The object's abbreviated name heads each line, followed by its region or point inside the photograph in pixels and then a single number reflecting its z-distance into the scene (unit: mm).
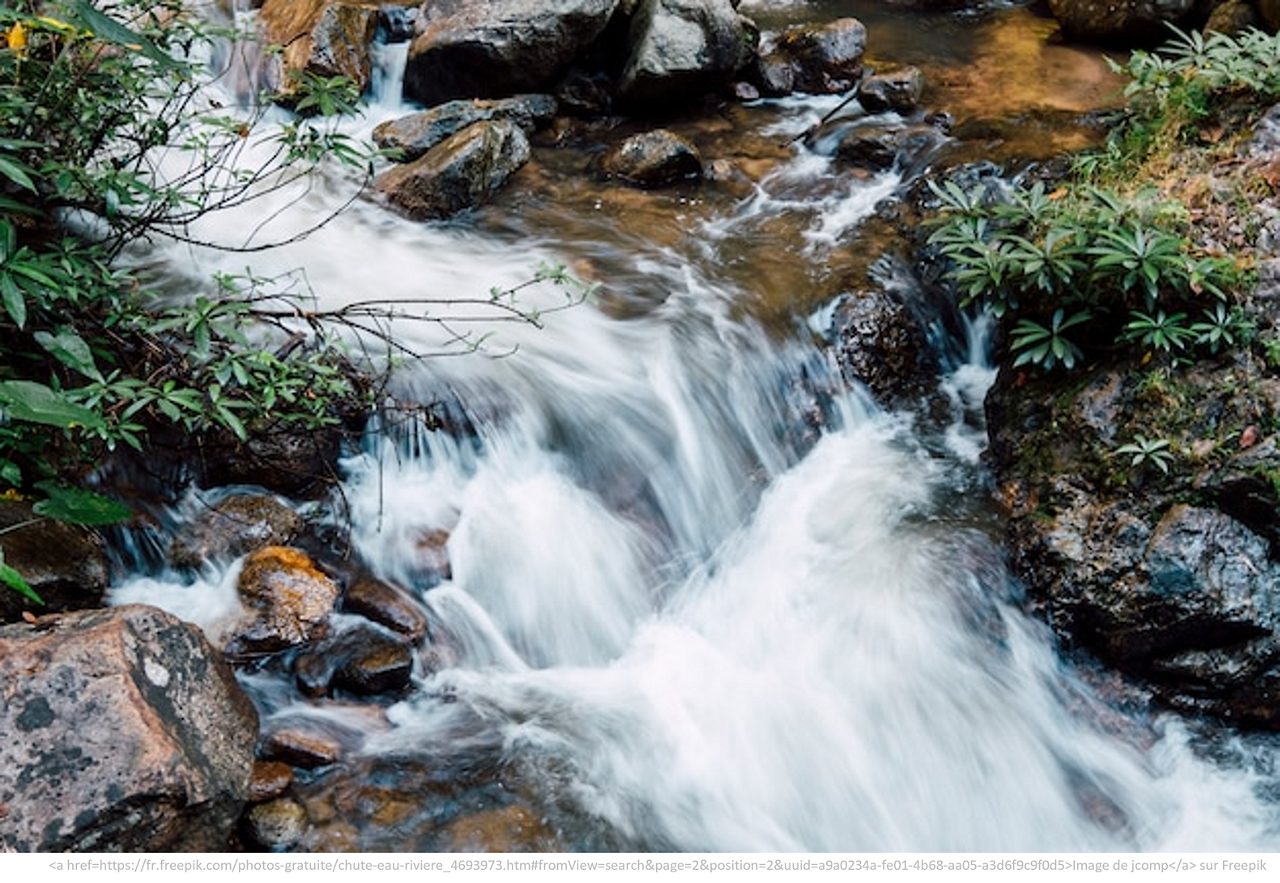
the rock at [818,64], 8102
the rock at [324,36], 7309
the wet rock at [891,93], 7602
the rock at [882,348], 5488
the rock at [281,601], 3850
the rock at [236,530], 4070
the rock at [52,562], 3469
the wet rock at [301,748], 3469
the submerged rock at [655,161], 6816
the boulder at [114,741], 2607
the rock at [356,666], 3791
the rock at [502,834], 3328
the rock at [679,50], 7402
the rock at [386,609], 4062
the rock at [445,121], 6918
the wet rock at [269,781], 3295
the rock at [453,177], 6316
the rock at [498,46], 7297
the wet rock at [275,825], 3197
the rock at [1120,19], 7961
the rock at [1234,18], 7191
